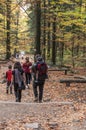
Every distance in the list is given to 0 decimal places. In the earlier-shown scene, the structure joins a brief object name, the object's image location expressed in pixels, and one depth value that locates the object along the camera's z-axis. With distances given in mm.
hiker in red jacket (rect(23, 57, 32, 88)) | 17844
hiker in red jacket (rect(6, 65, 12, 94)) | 17327
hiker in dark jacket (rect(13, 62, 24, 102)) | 13203
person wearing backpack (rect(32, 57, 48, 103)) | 13023
